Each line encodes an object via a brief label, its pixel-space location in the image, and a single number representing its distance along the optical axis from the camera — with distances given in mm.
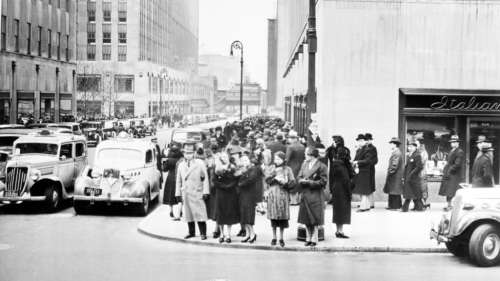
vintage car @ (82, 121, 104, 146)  42969
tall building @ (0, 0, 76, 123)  51312
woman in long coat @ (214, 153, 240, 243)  12703
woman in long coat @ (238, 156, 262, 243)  12570
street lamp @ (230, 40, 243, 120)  47656
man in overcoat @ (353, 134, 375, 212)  16453
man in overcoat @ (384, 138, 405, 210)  16641
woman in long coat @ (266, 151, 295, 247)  12180
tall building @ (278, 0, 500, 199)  20109
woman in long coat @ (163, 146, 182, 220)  16016
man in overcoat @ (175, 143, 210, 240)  12891
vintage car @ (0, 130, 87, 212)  16875
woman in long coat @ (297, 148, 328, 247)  12195
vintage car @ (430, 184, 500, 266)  10891
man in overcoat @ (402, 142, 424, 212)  16500
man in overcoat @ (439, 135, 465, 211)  16172
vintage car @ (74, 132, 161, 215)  16531
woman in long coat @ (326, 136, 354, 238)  13109
